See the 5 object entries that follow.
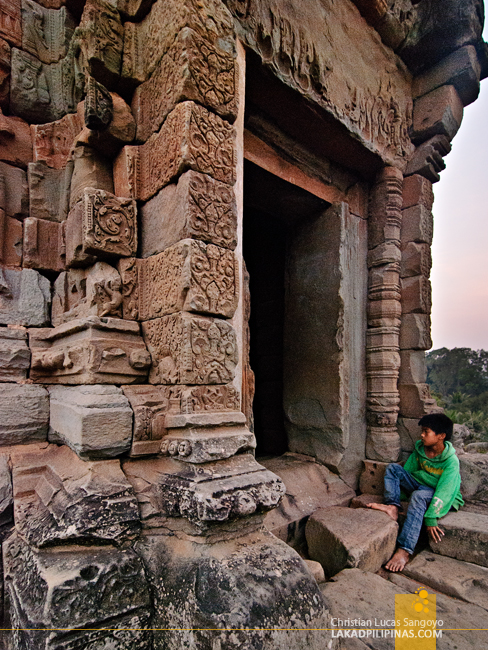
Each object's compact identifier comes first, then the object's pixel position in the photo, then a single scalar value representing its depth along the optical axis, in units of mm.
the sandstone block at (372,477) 3629
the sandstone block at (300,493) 2926
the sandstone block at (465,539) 2678
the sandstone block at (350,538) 2531
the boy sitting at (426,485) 2881
